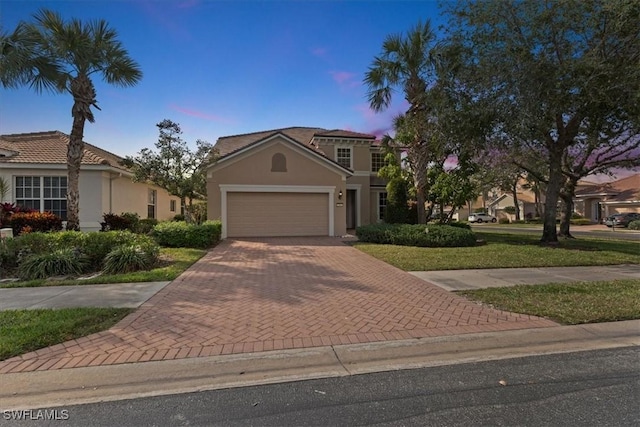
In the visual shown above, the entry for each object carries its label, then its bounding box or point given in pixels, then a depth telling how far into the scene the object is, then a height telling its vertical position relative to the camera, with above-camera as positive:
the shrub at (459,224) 20.69 -0.58
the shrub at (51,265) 8.41 -1.13
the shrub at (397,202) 20.02 +0.76
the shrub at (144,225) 16.33 -0.35
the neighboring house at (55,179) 15.85 +1.91
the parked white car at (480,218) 53.81 -0.58
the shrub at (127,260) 8.89 -1.07
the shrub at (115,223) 15.24 -0.19
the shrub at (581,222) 40.59 -1.04
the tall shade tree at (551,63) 10.72 +4.93
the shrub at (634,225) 30.69 -1.11
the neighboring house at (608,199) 41.04 +1.80
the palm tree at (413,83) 15.88 +6.38
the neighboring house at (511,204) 55.41 +1.58
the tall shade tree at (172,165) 15.64 +2.42
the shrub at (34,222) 13.26 -0.09
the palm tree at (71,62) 10.90 +5.38
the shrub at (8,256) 9.10 -0.96
